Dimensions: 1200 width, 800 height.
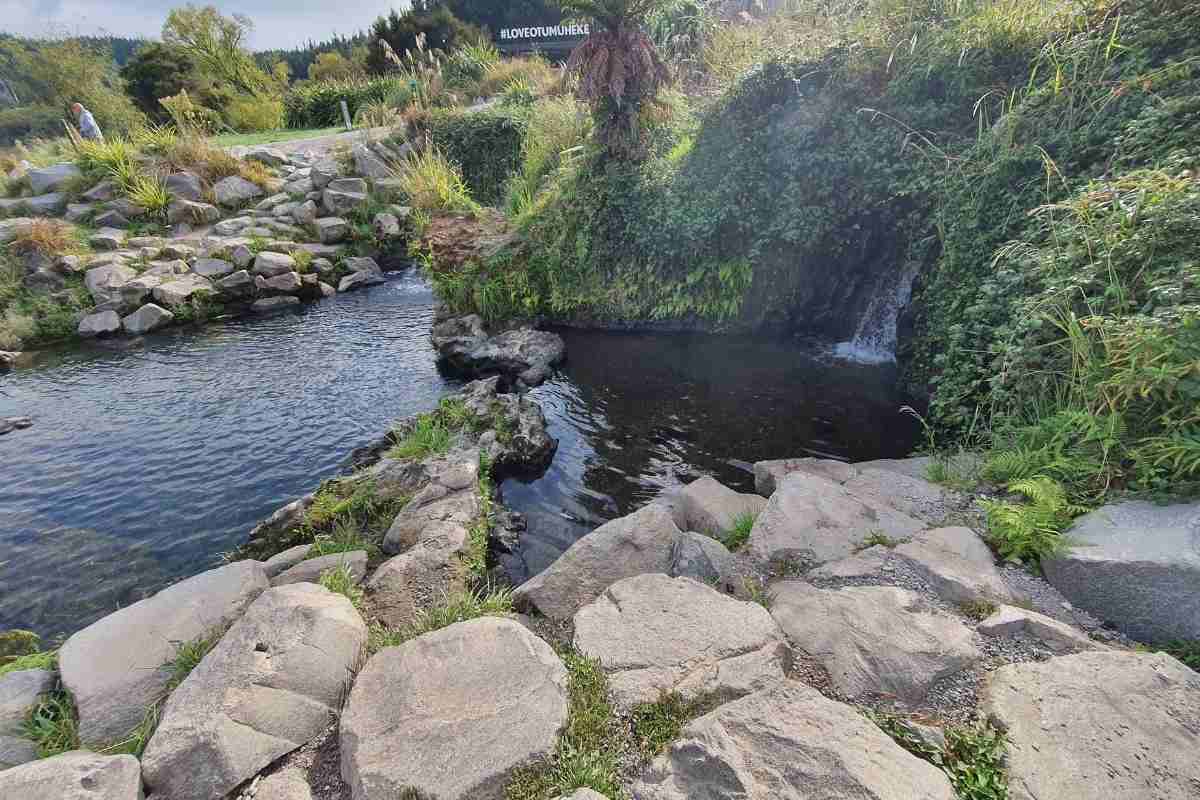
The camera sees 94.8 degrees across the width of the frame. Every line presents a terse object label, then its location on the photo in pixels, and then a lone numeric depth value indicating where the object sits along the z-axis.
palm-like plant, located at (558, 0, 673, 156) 7.78
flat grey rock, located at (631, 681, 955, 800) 1.76
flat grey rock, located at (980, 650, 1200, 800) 1.75
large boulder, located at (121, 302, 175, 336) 9.77
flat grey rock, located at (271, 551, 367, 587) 3.74
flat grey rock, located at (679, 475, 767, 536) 3.98
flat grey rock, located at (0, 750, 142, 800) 2.00
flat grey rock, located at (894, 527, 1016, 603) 2.69
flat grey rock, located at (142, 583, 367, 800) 2.15
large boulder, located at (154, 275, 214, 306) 10.13
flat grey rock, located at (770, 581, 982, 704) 2.28
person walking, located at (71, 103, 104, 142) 14.77
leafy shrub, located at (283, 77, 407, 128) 21.25
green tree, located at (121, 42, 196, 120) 21.09
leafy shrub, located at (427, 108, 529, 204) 14.84
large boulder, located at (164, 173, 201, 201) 12.88
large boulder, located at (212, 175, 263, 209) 13.20
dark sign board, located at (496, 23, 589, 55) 30.85
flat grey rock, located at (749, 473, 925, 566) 3.26
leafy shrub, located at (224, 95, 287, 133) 20.89
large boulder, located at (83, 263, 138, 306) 10.06
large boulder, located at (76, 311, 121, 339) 9.72
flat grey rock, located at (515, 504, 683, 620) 3.30
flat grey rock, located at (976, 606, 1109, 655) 2.33
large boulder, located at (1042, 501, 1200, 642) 2.33
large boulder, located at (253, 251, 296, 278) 11.07
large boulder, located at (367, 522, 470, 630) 3.38
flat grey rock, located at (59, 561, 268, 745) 2.69
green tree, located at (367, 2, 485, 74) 28.22
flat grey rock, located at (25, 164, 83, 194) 12.83
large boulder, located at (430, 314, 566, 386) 7.56
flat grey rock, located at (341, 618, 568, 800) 1.98
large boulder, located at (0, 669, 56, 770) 2.56
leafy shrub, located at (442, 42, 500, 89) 19.92
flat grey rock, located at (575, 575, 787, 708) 2.31
